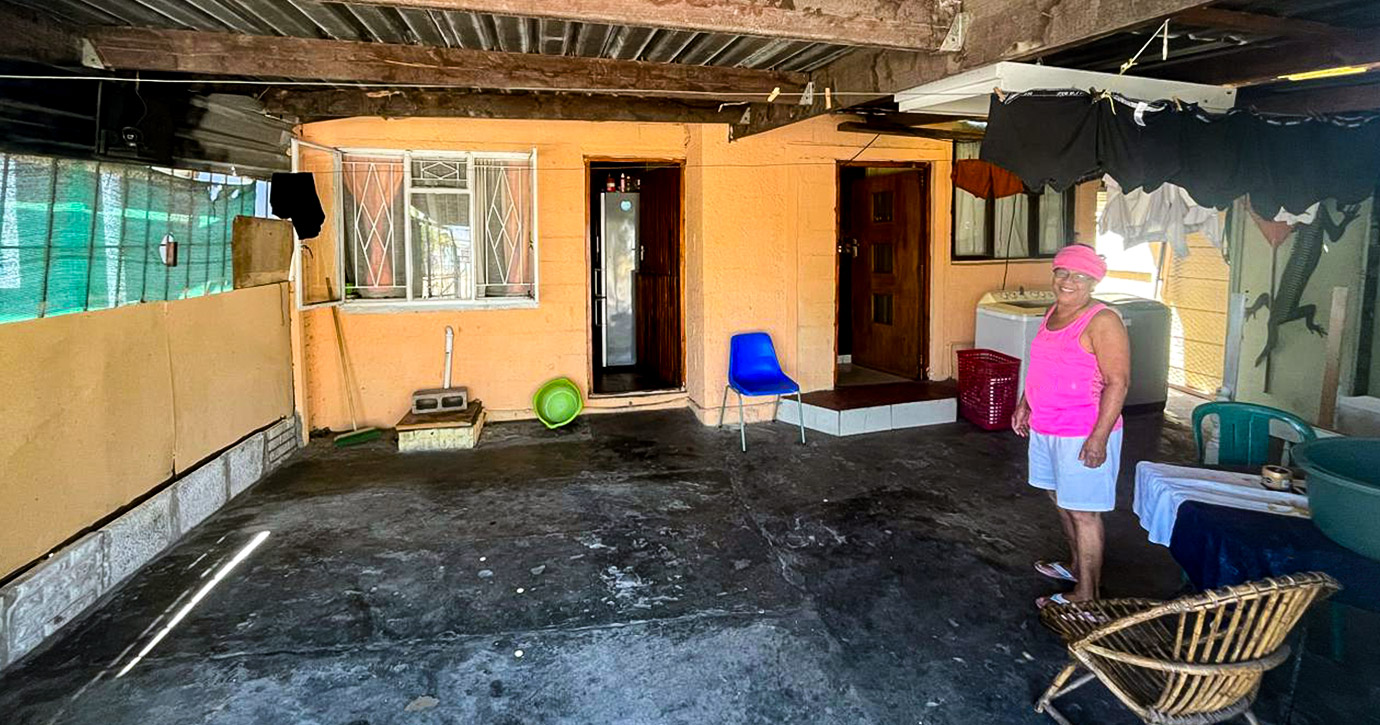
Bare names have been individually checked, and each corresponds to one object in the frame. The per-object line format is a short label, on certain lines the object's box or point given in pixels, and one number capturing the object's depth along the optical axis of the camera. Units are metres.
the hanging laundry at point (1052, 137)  2.79
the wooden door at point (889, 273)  6.50
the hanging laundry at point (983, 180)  5.91
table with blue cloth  2.03
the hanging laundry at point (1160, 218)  4.05
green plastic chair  3.00
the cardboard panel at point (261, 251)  4.39
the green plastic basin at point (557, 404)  5.71
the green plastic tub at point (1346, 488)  1.94
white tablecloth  2.39
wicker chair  1.74
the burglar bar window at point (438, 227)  5.50
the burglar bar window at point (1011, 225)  6.53
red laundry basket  5.59
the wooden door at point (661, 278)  6.29
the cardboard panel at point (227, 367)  3.90
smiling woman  2.69
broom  5.39
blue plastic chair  5.61
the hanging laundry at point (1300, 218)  3.53
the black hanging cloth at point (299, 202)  4.75
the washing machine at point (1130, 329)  5.80
